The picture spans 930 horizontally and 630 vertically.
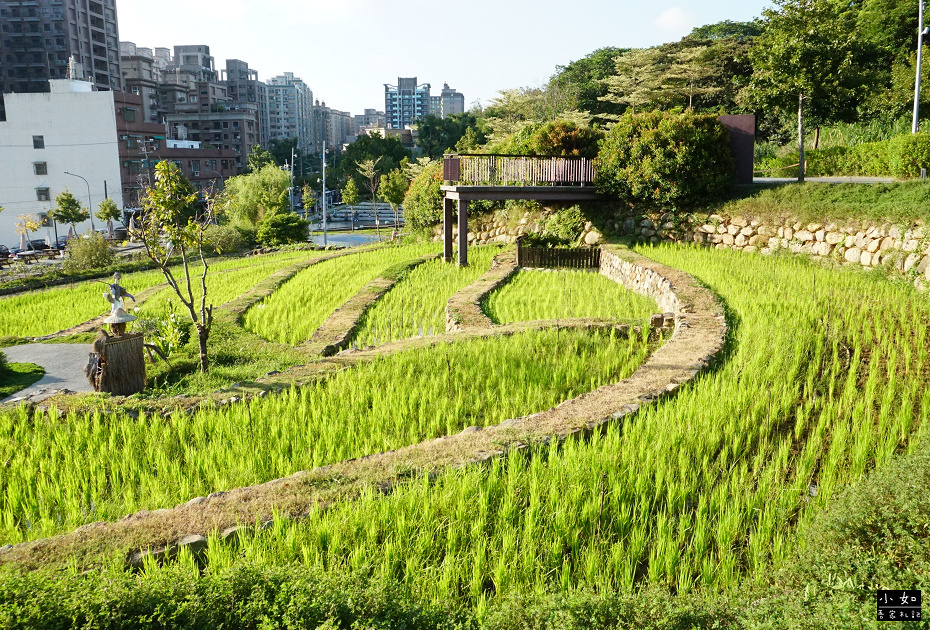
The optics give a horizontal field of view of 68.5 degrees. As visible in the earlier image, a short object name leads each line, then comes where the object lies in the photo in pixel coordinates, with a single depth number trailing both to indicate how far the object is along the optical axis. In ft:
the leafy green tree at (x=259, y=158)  239.87
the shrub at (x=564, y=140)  70.28
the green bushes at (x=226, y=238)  110.22
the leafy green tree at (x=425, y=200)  82.94
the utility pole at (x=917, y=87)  67.69
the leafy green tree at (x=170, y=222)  32.99
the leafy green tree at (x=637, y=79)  141.18
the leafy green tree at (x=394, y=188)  150.10
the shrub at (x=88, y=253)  88.52
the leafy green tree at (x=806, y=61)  57.67
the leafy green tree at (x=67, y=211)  151.26
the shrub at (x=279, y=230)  121.08
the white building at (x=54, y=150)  171.32
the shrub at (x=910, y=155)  52.16
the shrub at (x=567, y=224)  69.00
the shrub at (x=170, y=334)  38.29
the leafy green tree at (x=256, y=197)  151.74
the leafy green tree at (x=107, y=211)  153.69
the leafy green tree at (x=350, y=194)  173.47
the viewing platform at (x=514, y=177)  65.10
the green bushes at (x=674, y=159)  59.52
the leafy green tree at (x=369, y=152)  259.90
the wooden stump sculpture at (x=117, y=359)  30.40
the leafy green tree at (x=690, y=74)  133.28
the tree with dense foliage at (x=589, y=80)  172.35
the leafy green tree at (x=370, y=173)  180.82
